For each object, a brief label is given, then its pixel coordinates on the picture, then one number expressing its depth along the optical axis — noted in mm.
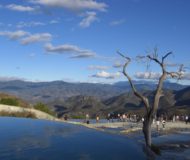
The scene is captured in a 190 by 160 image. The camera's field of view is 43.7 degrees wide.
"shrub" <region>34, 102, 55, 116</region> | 53633
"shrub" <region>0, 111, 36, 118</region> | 39122
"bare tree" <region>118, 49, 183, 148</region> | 18613
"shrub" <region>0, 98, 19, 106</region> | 46740
